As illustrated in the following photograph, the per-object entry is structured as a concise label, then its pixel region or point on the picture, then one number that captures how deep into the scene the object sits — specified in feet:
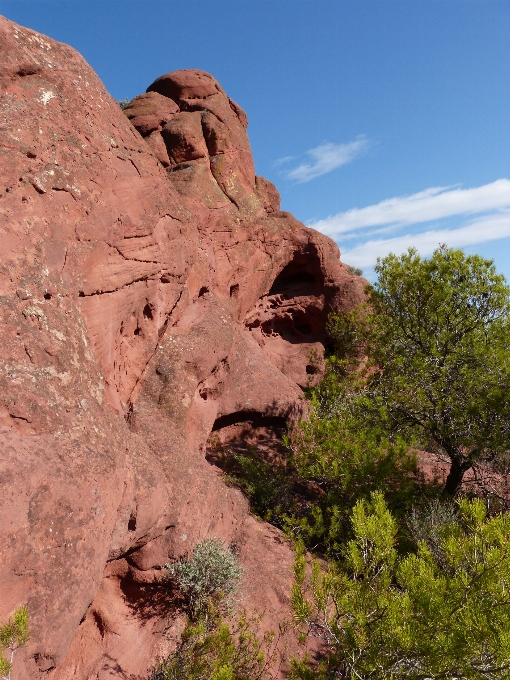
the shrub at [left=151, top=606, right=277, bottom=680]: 16.42
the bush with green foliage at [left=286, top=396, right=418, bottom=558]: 26.63
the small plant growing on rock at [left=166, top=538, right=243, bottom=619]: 20.34
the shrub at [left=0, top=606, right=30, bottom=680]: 10.08
